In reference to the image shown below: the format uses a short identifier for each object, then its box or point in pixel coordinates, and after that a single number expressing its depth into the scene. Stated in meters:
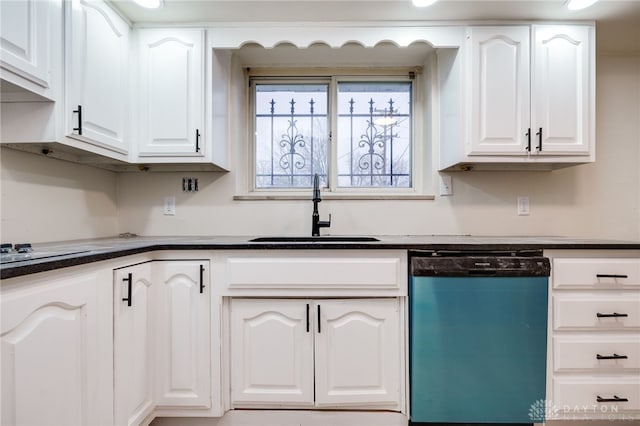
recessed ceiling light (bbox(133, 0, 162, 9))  1.59
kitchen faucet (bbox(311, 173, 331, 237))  1.96
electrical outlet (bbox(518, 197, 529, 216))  2.09
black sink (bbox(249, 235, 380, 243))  1.92
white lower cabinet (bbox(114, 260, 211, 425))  1.48
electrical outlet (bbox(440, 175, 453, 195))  2.09
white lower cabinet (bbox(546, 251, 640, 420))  1.48
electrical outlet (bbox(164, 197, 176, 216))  2.10
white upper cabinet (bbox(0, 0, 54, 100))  1.10
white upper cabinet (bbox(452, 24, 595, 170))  1.75
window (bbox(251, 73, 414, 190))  2.26
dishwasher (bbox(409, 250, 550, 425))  1.45
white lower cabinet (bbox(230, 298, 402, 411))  1.50
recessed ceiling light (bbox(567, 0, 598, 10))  1.58
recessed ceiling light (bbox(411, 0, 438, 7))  1.56
